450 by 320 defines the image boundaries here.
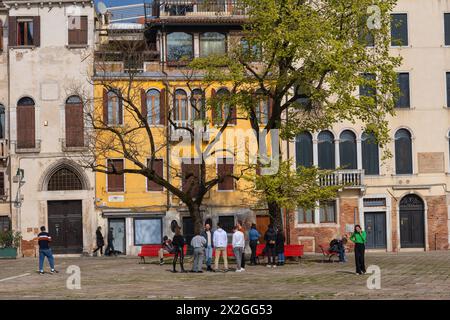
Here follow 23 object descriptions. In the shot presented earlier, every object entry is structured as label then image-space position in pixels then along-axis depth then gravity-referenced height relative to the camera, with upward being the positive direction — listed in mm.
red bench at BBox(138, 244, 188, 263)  38544 -2100
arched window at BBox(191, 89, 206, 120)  37428 +4606
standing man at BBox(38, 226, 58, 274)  32062 -1553
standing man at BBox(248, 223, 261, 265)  35938 -1613
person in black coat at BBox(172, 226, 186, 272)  32562 -1614
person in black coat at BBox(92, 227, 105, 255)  46994 -1916
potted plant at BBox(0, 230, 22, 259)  46219 -1995
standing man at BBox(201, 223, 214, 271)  33156 -1723
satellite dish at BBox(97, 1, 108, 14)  52431 +11513
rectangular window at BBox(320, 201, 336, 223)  48250 -809
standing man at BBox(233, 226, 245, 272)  32469 -1627
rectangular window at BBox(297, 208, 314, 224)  48125 -985
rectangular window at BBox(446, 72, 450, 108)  48969 +6034
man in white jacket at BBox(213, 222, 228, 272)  32312 -1495
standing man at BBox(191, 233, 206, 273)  31516 -1775
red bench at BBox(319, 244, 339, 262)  38031 -2443
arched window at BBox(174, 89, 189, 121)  48531 +4943
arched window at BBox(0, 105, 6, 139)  48719 +4758
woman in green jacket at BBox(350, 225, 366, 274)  29281 -1527
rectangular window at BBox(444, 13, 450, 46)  49188 +9215
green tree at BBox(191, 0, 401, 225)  33750 +5449
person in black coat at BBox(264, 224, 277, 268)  34906 -1710
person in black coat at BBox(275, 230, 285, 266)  34875 -1858
